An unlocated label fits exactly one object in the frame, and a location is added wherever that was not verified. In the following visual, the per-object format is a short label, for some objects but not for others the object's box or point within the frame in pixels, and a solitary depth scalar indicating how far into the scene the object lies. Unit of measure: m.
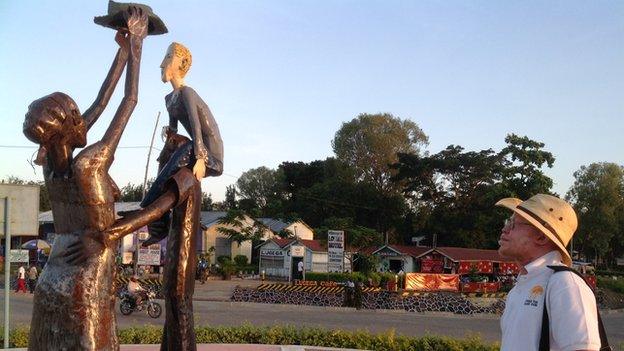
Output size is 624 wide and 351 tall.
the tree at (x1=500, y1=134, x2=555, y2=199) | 40.75
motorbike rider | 17.16
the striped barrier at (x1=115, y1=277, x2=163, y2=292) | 22.15
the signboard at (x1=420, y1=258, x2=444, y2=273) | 35.59
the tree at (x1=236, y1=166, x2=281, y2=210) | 67.81
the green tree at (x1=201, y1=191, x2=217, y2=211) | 71.31
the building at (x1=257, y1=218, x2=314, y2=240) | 45.36
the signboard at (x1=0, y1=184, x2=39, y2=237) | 8.35
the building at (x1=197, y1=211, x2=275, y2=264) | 42.84
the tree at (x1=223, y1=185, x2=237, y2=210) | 71.09
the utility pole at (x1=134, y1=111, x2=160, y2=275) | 25.03
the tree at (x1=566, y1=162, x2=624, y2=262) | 54.19
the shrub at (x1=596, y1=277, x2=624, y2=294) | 36.28
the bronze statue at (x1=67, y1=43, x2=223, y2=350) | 4.41
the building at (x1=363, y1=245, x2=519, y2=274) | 34.84
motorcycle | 16.91
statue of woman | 3.53
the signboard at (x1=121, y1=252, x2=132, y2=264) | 30.20
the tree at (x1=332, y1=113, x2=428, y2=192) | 55.97
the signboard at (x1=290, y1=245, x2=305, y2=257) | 29.19
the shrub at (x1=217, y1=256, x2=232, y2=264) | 40.91
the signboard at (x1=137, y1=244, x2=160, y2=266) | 23.67
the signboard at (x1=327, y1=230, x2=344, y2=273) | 21.66
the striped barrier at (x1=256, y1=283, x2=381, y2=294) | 23.55
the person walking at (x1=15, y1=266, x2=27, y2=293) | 25.17
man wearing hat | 2.46
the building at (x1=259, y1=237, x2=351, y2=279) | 35.72
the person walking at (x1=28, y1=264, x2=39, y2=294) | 24.95
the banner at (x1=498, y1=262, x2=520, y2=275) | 36.34
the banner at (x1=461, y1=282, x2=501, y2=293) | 28.45
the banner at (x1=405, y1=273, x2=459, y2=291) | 26.44
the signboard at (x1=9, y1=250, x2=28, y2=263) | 18.11
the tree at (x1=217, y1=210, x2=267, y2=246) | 39.91
